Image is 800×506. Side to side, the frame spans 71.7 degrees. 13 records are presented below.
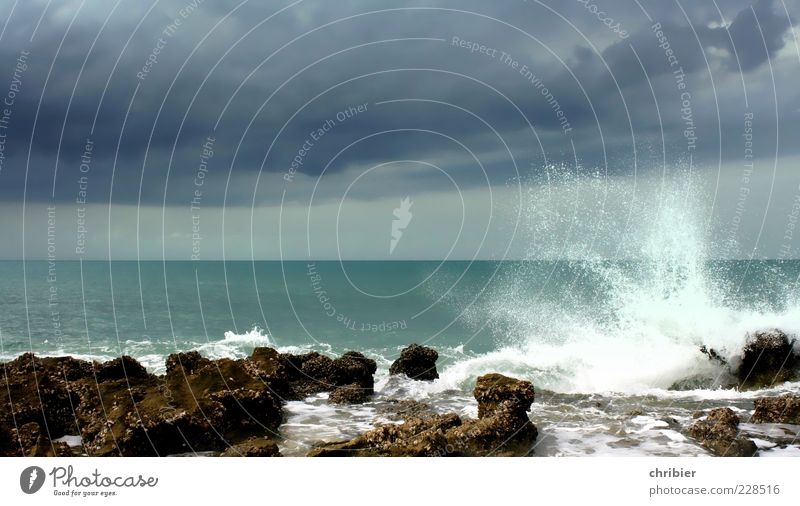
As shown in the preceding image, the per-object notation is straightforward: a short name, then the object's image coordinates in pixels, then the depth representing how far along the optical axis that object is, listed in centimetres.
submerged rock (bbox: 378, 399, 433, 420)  1666
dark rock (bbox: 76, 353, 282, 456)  1265
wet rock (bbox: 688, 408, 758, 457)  1248
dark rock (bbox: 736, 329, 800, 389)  2025
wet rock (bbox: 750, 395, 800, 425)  1466
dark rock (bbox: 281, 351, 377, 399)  1977
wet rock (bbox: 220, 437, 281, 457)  1138
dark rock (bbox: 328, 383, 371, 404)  1833
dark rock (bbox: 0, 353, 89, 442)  1415
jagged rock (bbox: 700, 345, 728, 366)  2198
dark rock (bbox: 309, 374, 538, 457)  1141
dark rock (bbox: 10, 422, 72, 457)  1102
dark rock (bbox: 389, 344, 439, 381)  2198
